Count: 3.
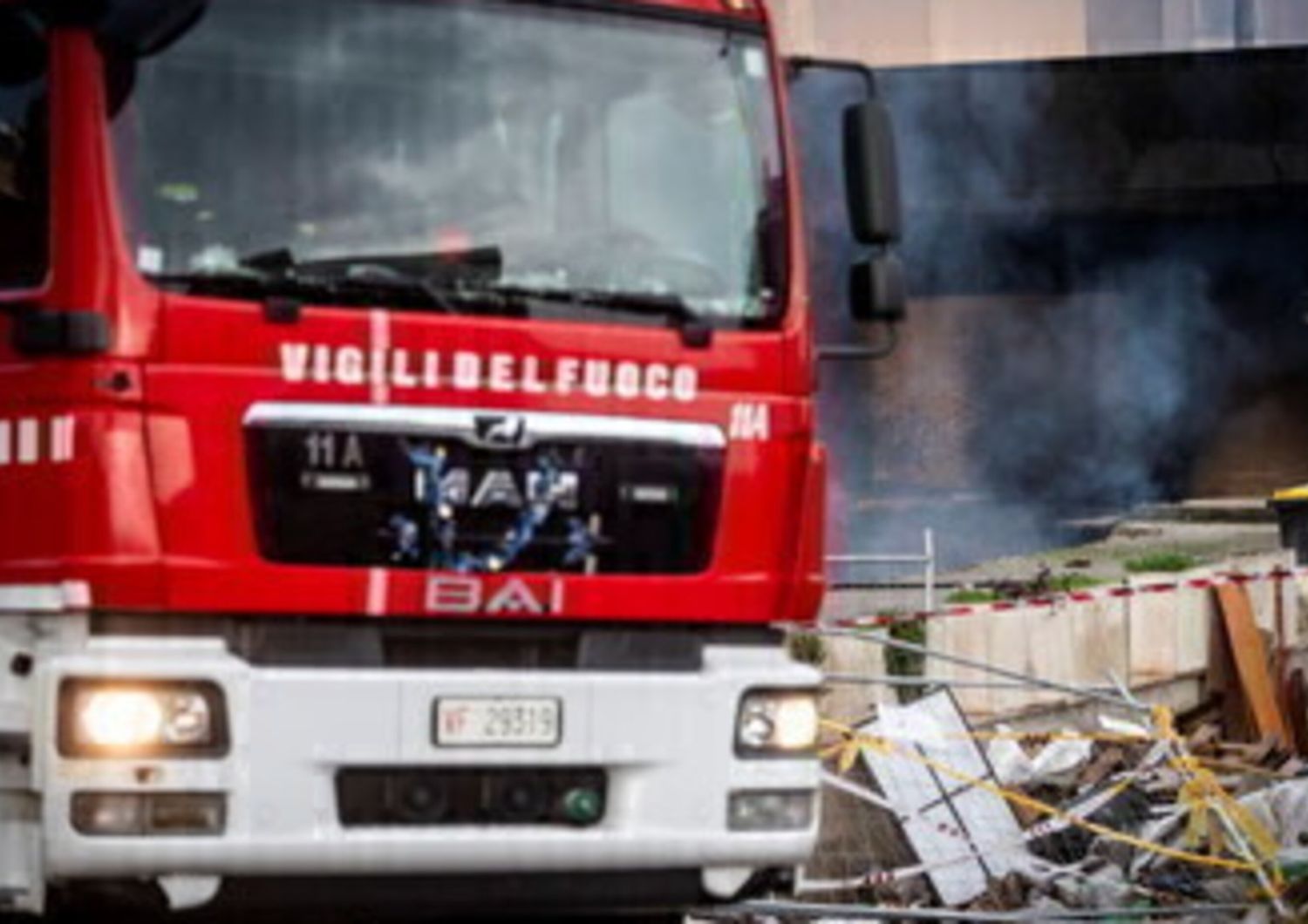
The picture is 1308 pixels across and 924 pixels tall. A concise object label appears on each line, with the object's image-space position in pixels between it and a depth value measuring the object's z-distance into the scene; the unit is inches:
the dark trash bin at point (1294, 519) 797.2
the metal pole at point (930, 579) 653.9
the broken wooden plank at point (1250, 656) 640.4
